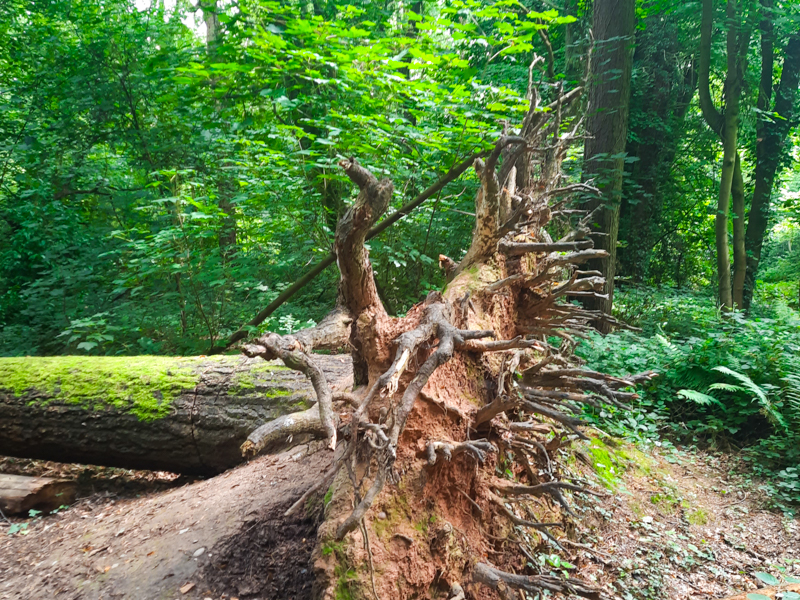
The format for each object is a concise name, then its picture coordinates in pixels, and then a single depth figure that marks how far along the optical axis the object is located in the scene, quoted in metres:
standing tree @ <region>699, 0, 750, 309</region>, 7.82
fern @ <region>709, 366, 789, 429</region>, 4.43
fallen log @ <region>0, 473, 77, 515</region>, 3.81
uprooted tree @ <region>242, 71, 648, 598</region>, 1.85
